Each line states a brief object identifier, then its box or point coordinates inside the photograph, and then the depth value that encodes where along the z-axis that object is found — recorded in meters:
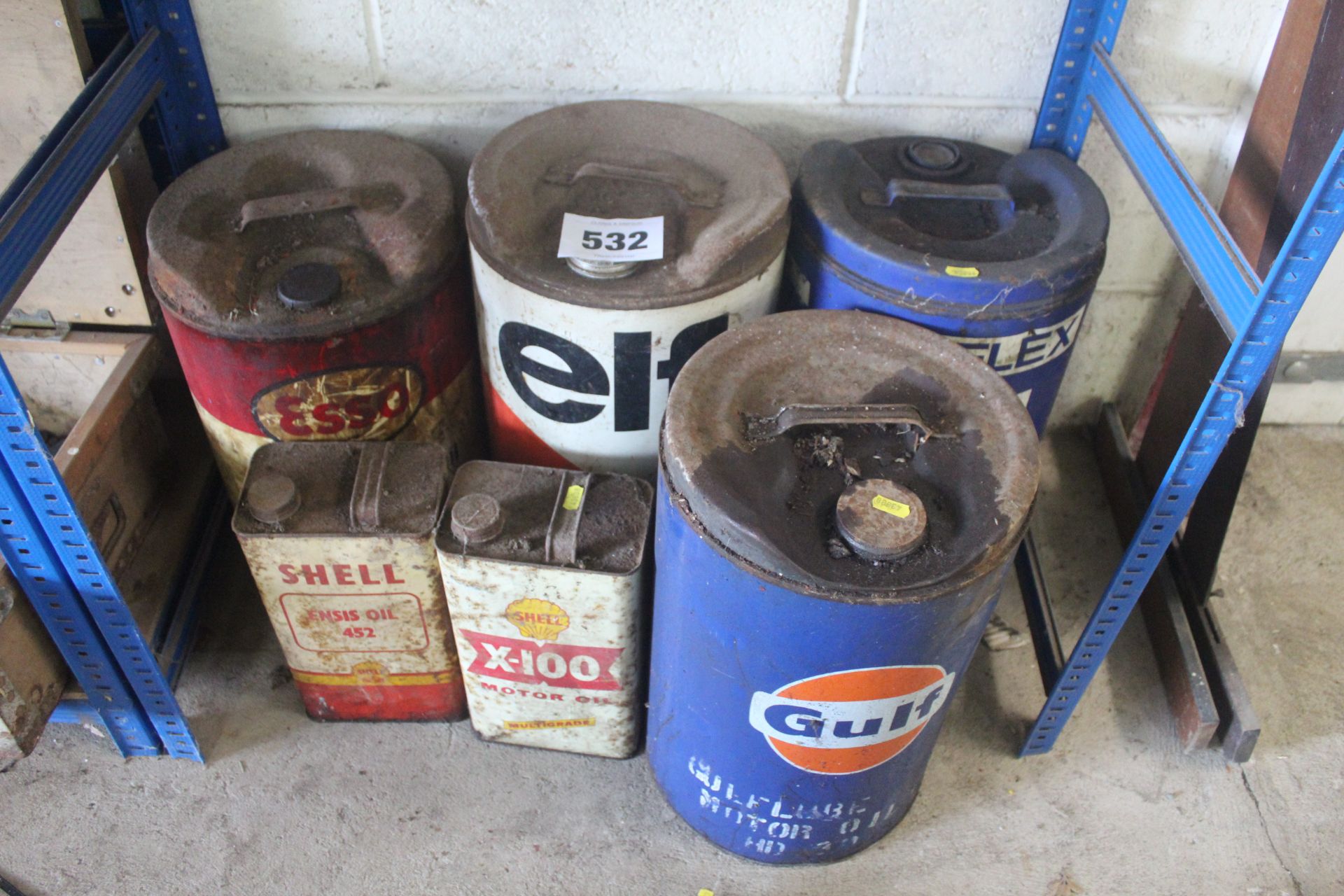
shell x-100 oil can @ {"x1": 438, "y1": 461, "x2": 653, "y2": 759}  1.39
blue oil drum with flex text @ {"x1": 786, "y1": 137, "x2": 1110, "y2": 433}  1.42
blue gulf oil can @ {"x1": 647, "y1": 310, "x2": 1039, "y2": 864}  1.11
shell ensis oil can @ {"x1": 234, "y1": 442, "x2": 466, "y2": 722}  1.42
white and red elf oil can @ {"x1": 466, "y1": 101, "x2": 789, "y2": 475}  1.41
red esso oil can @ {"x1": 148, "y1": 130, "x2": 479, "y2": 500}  1.45
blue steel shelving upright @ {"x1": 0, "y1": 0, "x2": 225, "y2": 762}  1.22
